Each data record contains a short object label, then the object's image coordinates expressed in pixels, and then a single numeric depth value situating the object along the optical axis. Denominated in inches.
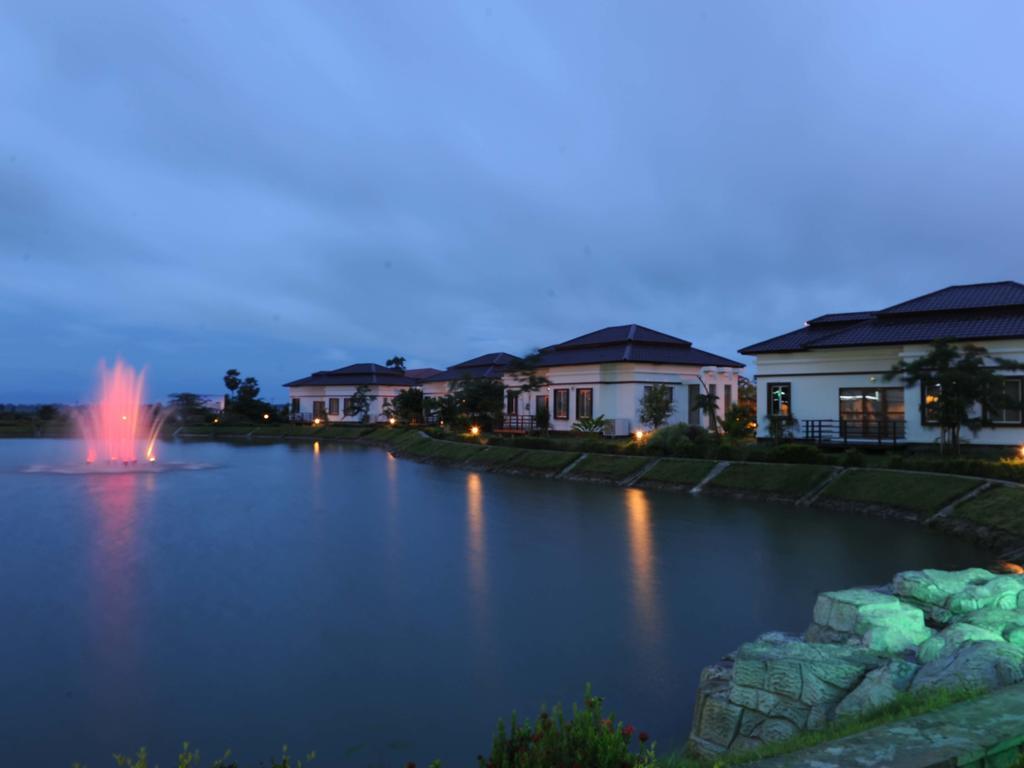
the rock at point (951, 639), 263.9
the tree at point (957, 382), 873.5
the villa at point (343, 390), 2684.5
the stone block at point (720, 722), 245.4
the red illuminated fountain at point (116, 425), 1487.1
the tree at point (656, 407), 1462.8
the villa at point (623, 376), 1561.3
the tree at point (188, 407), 3105.3
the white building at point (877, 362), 984.9
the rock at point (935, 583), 357.7
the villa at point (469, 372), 2121.1
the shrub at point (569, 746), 156.5
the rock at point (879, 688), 221.1
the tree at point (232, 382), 3784.5
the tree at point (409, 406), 2242.9
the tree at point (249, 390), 3154.5
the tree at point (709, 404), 1514.5
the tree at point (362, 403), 2615.7
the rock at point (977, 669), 212.1
